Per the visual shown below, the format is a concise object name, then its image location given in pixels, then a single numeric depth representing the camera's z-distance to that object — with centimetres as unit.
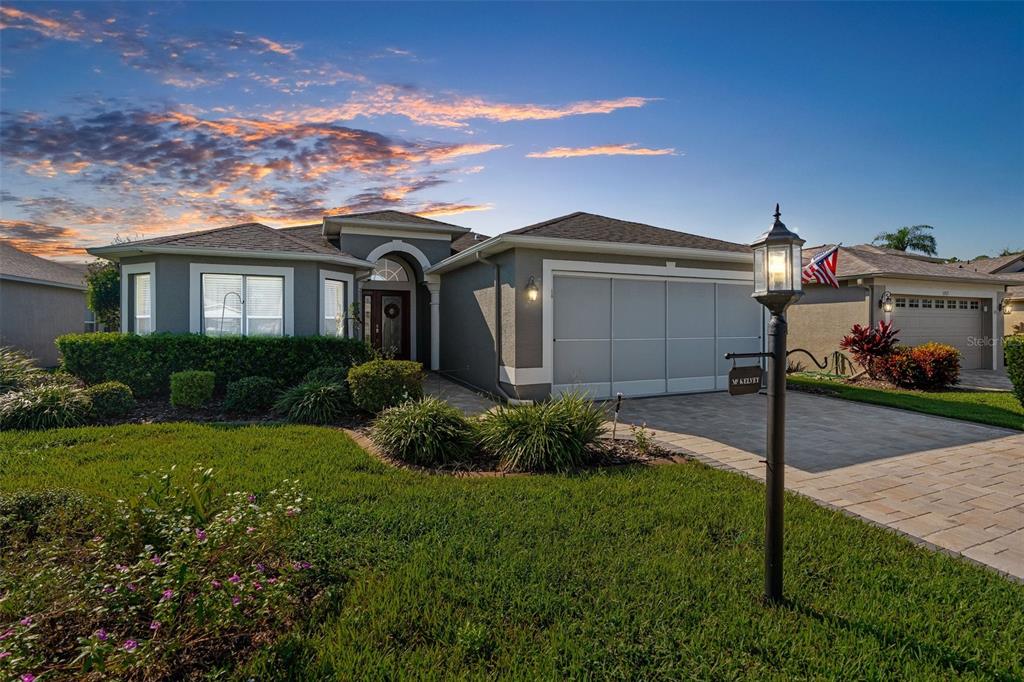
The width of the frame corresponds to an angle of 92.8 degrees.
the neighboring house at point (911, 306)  1391
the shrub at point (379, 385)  781
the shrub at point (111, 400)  782
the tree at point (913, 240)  2730
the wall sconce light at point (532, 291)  894
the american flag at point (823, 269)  1102
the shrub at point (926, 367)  1138
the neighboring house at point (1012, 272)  1852
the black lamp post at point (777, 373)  282
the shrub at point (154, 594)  215
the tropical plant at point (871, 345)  1227
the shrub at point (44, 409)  722
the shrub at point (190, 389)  844
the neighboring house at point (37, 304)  1414
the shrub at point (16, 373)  870
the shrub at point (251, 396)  850
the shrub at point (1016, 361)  887
